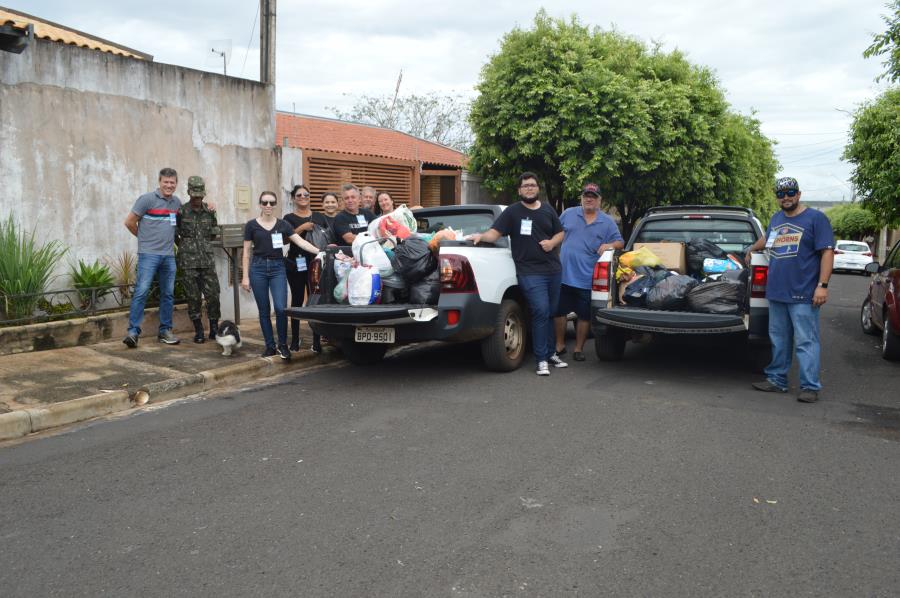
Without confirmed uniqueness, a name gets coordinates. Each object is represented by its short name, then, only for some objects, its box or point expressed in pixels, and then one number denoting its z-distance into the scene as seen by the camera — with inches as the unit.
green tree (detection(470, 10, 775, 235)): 648.4
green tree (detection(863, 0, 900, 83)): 397.1
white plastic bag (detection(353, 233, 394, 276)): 264.7
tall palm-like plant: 294.7
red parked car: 314.2
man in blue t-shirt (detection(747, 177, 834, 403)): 237.2
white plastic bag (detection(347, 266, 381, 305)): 258.8
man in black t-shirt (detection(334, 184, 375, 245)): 318.3
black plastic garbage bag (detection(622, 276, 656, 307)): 284.0
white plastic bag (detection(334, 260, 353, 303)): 269.1
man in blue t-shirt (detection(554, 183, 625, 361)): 305.6
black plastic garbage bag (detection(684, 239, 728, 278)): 305.1
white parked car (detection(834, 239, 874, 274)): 1197.7
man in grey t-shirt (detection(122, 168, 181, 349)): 303.1
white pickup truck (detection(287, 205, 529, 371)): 252.1
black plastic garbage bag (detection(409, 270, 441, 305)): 260.7
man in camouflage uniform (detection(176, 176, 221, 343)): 321.1
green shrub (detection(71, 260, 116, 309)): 321.4
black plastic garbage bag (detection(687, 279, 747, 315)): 267.0
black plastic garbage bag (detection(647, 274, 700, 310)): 274.2
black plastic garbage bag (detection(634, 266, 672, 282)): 290.0
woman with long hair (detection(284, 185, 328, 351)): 305.4
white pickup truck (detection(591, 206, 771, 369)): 260.8
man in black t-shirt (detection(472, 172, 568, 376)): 277.9
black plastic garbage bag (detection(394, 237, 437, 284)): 260.2
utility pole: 402.6
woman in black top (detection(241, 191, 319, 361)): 289.4
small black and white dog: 291.0
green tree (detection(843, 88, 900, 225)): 505.7
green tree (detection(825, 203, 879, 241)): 2142.1
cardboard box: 302.4
